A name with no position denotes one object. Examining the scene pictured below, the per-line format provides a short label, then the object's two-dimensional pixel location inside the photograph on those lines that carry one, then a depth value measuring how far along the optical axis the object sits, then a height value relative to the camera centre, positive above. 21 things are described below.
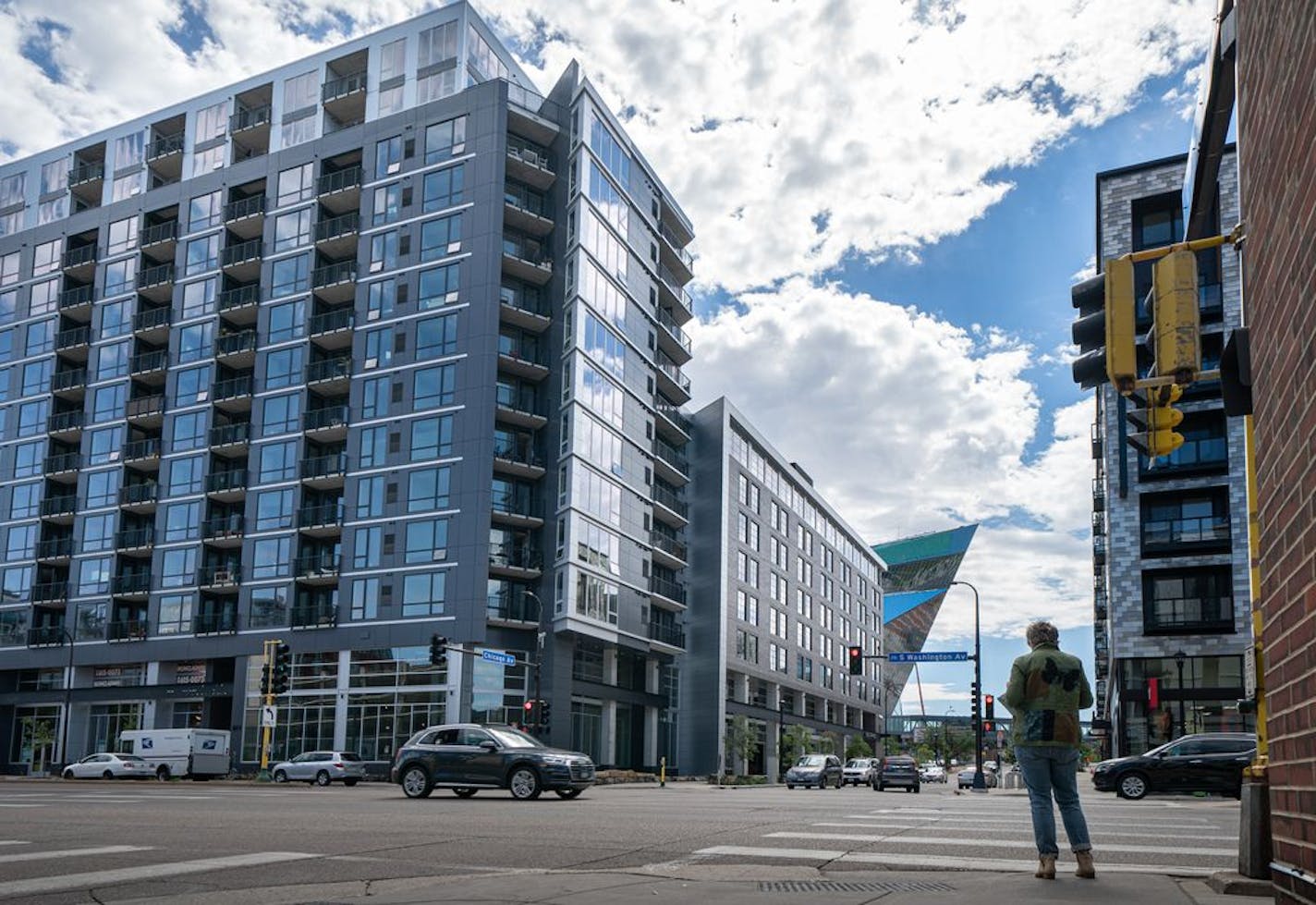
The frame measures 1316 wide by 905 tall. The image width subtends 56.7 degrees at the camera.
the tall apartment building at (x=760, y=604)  73.38 +3.92
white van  48.38 -4.14
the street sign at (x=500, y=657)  44.91 -0.13
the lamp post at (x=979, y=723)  43.31 -2.19
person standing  8.11 -0.42
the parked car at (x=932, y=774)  81.69 -7.51
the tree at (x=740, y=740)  72.12 -4.69
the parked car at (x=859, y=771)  60.66 -5.38
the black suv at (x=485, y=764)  22.64 -2.06
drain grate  7.78 -1.45
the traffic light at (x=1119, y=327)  6.50 +1.80
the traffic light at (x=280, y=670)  41.22 -0.71
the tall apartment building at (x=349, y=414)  55.03 +11.52
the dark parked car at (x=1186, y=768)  24.97 -2.07
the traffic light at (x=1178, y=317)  6.01 +1.73
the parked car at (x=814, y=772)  51.53 -4.72
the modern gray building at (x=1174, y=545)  52.72 +5.44
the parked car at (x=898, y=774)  42.62 -3.86
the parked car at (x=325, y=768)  44.34 -4.28
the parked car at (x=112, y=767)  48.34 -4.78
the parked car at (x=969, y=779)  48.69 -4.91
